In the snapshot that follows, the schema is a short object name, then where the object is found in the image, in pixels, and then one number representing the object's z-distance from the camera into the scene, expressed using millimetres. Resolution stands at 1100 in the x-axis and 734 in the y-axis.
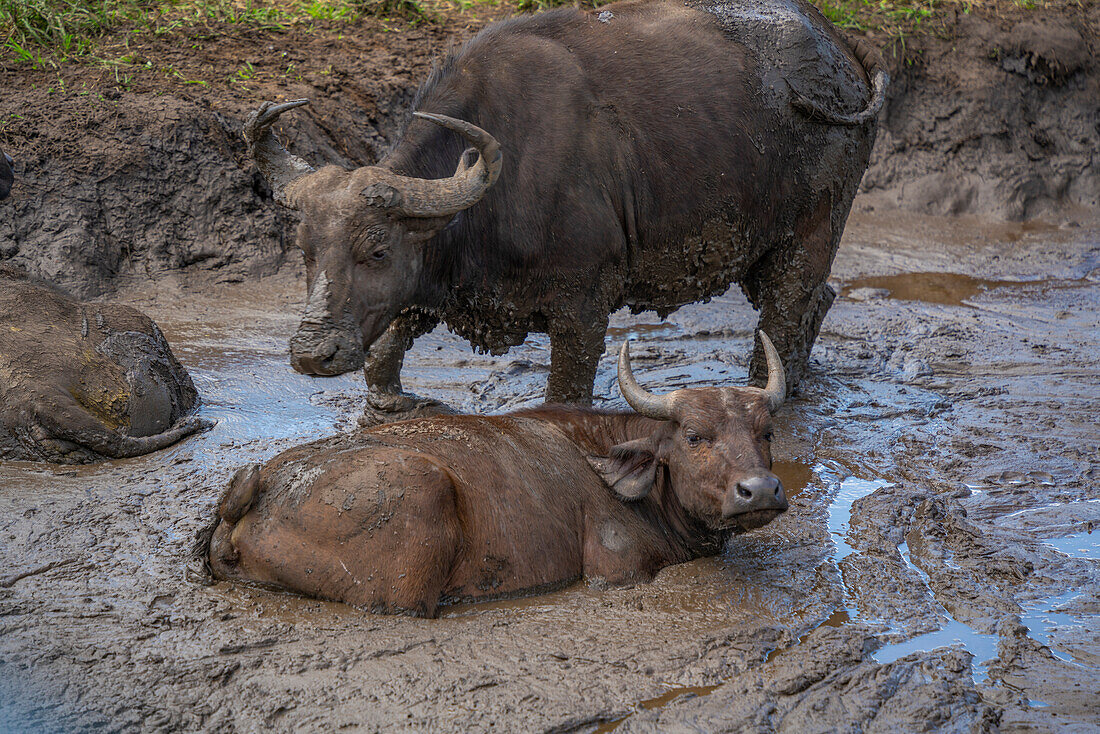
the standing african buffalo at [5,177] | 13891
